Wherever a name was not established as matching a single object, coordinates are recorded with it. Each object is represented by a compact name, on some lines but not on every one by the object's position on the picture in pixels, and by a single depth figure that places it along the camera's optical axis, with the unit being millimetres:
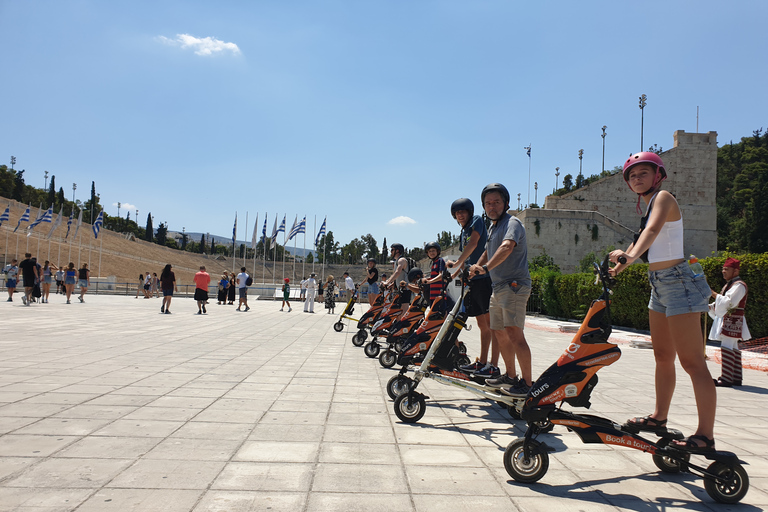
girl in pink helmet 2729
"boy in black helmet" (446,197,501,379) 4391
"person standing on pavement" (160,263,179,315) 16375
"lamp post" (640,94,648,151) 51344
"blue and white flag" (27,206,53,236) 47172
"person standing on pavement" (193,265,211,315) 16703
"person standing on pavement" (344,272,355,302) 15175
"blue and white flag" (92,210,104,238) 47344
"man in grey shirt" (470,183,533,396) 3680
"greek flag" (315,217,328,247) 49712
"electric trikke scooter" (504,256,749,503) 2541
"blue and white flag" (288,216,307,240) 46938
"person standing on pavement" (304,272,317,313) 20047
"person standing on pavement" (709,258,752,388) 6199
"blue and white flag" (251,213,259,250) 50547
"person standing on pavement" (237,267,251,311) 19281
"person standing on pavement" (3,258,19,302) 18477
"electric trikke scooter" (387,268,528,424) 3881
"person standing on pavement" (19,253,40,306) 16344
